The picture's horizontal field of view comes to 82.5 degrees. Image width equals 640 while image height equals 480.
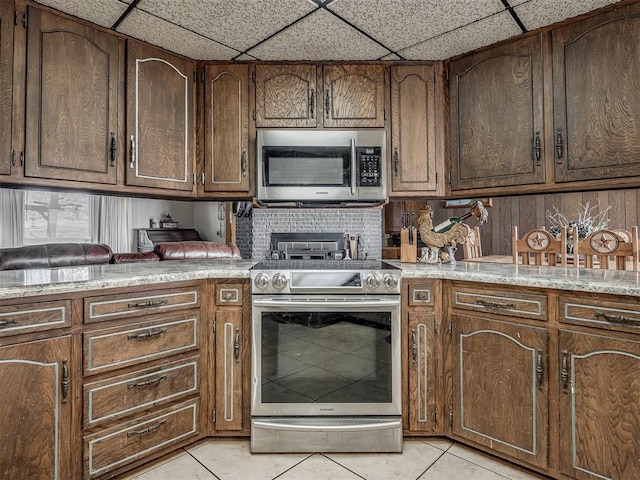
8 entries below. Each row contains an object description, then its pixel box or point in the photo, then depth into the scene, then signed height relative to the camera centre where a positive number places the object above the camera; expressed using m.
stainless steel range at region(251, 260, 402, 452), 1.79 -0.52
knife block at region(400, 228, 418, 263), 2.29 -0.03
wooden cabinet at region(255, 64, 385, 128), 2.31 +0.95
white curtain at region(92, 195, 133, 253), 7.15 +0.52
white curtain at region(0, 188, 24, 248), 5.83 +0.50
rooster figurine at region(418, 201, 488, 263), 2.16 +0.05
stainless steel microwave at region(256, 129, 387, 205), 2.23 +0.49
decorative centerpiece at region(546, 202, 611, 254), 3.40 +0.30
